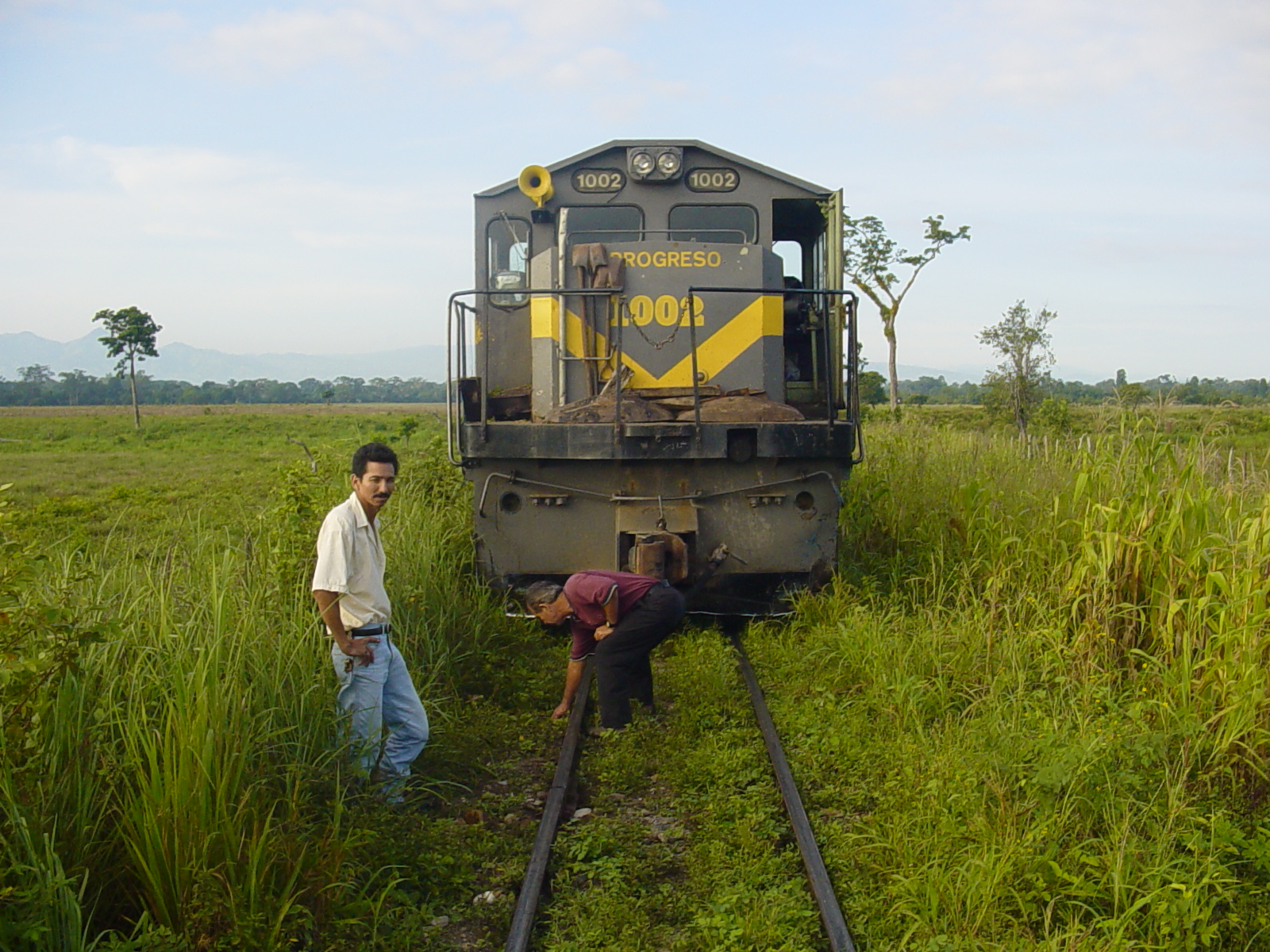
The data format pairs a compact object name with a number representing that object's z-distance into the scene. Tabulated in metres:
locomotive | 6.75
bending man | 5.62
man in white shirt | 4.33
